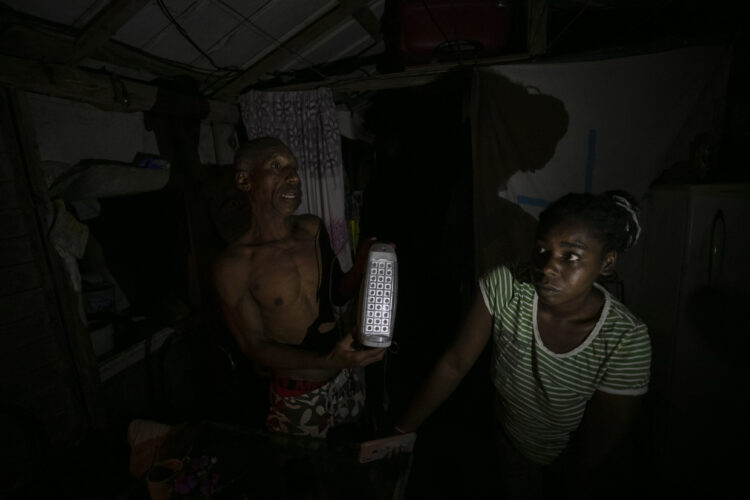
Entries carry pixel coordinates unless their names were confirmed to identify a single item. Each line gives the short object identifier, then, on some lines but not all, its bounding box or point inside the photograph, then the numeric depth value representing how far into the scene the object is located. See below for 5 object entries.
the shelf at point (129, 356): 2.16
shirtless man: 1.89
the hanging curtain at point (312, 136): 2.90
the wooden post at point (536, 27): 2.31
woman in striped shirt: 1.20
